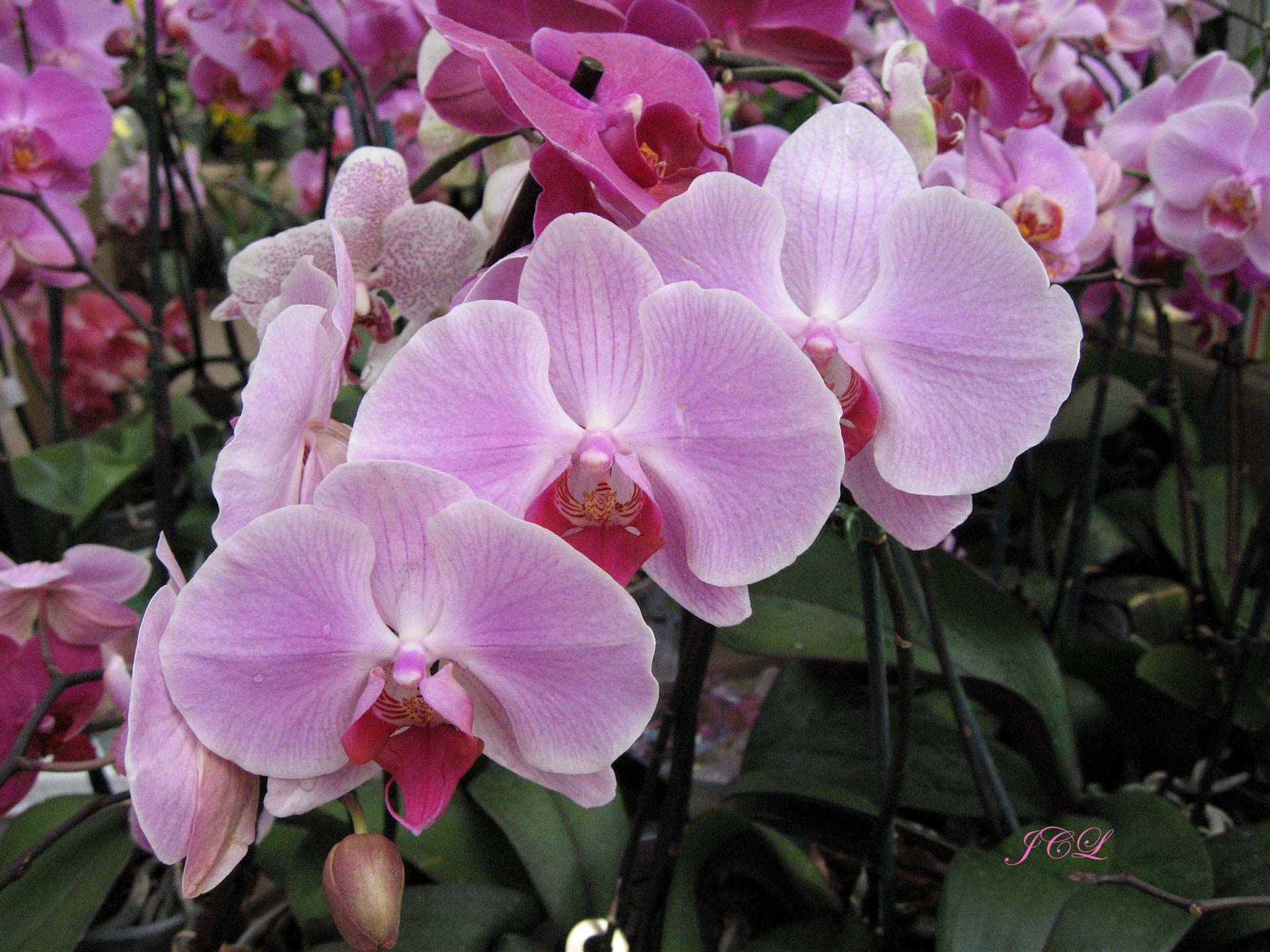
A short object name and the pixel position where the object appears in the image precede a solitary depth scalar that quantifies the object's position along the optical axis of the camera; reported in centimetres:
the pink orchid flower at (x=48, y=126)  60
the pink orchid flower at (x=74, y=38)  78
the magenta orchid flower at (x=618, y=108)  25
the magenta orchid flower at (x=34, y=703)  43
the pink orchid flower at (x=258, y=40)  78
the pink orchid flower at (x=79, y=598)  47
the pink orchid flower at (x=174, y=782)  24
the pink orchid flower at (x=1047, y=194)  48
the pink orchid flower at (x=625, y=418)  24
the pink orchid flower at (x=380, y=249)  34
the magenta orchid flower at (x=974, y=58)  38
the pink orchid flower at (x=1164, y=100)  64
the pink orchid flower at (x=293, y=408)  24
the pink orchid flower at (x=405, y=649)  23
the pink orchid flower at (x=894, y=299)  26
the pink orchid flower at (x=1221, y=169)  59
